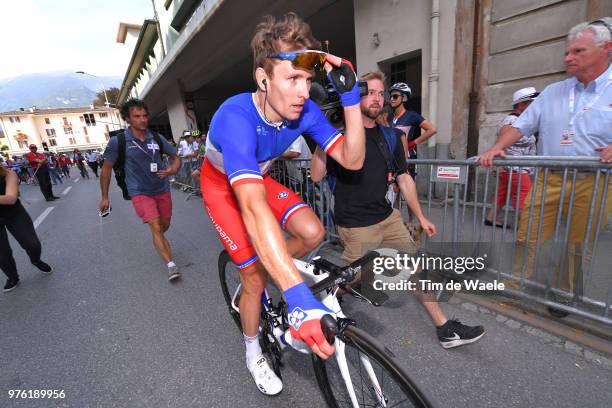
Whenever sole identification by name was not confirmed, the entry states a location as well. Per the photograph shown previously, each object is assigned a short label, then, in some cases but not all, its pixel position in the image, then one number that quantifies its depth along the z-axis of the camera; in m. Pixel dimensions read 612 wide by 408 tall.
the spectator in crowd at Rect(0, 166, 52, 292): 3.82
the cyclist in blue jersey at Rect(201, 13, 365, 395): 1.26
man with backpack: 3.91
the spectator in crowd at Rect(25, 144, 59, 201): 11.55
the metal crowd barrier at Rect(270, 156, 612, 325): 2.32
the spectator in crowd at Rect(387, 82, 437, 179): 4.77
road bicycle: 1.22
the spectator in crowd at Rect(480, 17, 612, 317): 2.27
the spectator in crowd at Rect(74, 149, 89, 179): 24.20
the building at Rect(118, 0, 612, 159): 4.84
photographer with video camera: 2.34
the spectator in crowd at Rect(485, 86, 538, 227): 4.04
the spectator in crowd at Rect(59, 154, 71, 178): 26.39
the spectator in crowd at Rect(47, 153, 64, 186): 19.81
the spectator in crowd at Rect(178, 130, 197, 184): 10.43
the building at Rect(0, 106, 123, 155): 83.56
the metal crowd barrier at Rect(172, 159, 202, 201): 9.70
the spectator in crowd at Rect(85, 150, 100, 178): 24.24
